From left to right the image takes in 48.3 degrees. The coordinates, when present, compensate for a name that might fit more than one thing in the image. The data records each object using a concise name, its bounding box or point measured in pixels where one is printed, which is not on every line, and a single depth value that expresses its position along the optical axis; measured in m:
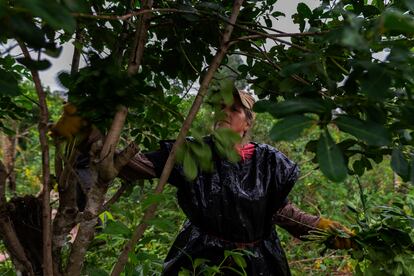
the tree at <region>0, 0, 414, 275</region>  0.63
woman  1.62
